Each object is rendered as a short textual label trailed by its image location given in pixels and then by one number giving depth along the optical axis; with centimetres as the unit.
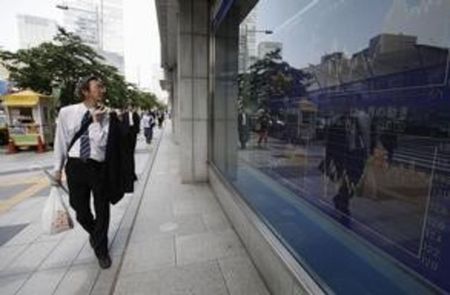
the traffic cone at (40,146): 1281
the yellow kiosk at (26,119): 1283
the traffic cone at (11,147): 1272
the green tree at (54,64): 1861
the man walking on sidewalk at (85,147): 298
